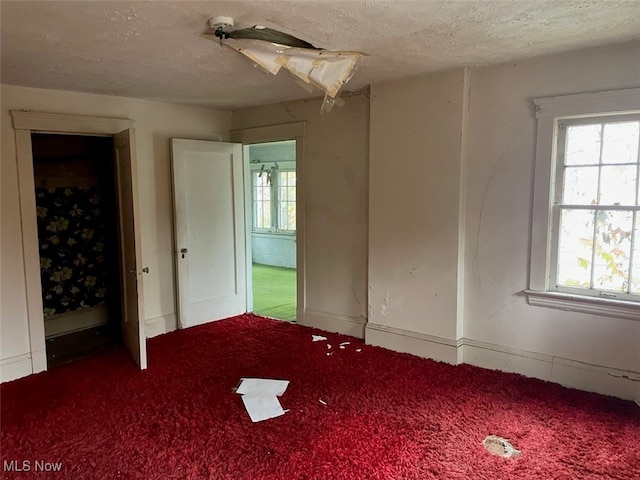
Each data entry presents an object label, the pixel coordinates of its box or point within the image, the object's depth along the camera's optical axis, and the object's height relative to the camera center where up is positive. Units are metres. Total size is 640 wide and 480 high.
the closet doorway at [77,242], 4.47 -0.47
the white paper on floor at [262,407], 2.88 -1.43
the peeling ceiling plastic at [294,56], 2.43 +0.81
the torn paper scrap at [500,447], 2.47 -1.44
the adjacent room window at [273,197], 8.71 -0.01
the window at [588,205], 2.92 -0.07
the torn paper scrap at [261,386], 3.22 -1.43
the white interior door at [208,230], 4.67 -0.37
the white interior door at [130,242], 3.63 -0.38
